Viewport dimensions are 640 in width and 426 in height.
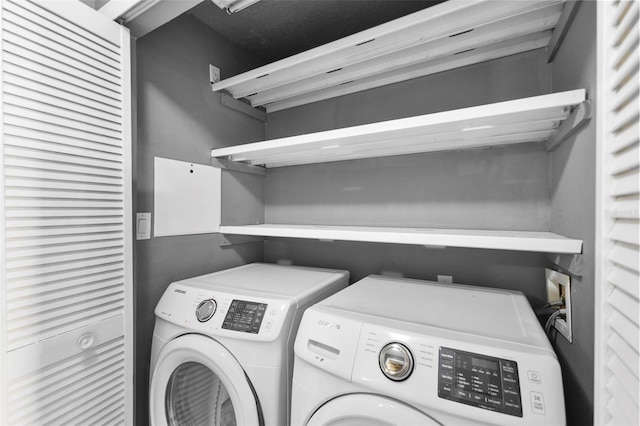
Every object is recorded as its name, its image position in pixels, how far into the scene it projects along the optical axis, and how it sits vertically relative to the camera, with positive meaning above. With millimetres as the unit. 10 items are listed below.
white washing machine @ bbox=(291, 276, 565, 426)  704 -450
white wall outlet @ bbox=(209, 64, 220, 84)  1724 +850
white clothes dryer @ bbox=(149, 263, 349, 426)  1052 -569
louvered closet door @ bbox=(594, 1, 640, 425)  508 -15
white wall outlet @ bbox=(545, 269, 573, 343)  993 -331
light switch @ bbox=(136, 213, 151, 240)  1352 -88
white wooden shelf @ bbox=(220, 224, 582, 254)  914 -110
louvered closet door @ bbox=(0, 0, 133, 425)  851 -30
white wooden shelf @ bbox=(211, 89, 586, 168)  946 +342
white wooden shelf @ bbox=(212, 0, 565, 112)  1060 +755
